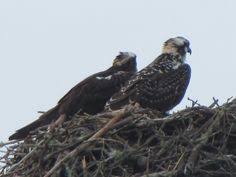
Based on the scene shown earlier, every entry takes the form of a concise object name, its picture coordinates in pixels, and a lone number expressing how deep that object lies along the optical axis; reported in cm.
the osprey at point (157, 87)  1952
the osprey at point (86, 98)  2050
